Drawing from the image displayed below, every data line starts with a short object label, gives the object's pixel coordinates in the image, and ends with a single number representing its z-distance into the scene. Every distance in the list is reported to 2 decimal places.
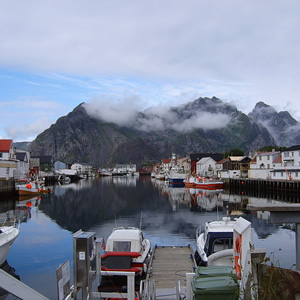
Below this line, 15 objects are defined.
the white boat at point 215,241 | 19.39
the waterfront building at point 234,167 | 100.88
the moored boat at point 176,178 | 116.06
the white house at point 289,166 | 69.77
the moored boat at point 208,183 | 90.77
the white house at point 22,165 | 81.50
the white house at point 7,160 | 67.25
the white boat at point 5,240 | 19.56
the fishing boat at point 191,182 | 99.19
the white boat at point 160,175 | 160.49
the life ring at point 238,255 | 8.84
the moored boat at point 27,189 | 69.38
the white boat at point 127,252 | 16.80
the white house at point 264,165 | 83.51
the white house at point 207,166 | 127.19
